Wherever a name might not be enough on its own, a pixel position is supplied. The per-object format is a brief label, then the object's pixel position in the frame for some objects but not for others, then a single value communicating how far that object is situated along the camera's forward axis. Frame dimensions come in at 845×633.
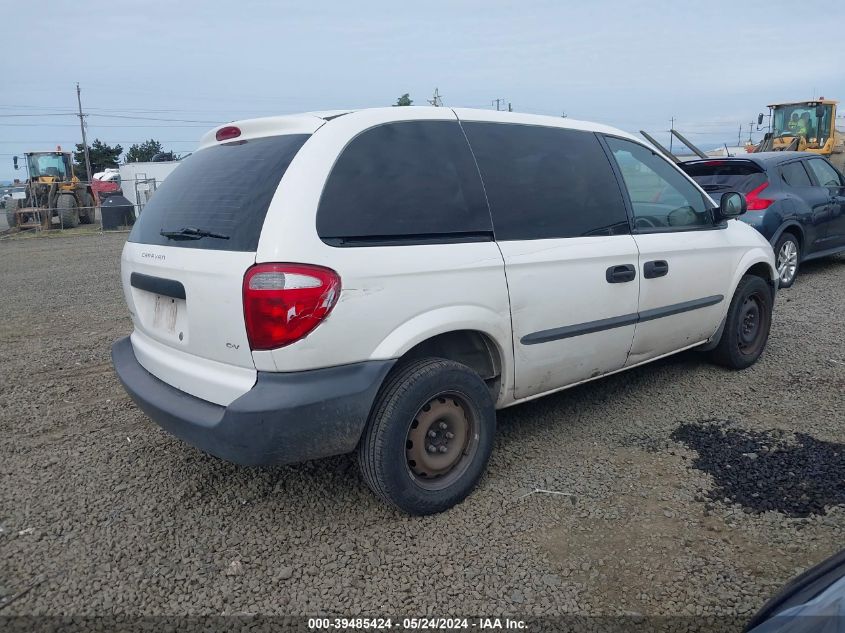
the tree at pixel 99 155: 54.25
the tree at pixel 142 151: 56.68
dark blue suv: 7.76
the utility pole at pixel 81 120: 55.75
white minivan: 2.58
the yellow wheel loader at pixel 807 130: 17.56
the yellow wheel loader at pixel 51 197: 23.67
